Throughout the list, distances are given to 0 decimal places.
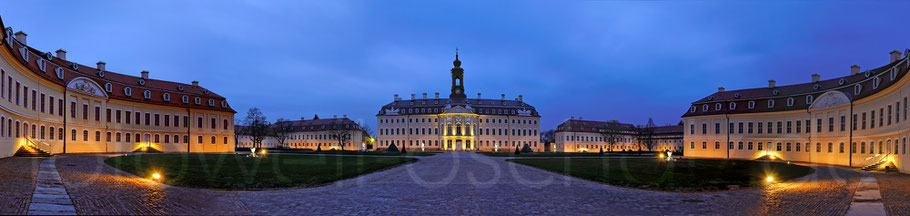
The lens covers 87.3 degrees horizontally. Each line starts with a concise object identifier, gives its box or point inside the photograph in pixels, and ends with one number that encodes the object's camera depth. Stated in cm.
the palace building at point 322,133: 10512
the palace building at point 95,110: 2772
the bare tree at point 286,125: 11019
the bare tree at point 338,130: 9599
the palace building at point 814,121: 2880
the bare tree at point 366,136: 10838
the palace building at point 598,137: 10531
